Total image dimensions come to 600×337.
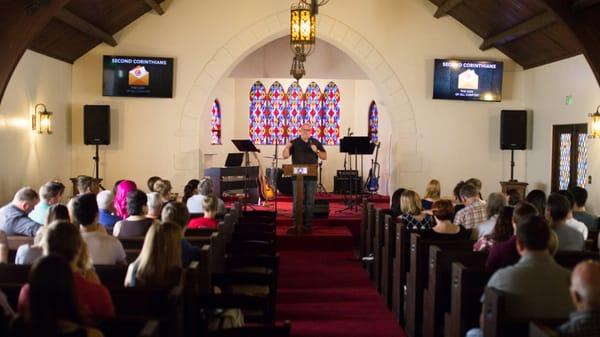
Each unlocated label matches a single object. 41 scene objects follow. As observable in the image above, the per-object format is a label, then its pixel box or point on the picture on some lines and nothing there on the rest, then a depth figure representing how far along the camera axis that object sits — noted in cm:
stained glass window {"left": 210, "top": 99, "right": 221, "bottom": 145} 1469
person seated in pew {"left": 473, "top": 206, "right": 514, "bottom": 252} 406
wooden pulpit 863
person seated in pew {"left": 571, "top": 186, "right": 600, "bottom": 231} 585
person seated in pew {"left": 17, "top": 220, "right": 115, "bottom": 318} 262
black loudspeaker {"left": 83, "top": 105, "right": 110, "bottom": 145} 1052
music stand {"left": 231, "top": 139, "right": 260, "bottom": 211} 1030
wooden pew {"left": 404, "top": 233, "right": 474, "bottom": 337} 466
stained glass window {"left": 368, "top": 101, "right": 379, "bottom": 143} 1465
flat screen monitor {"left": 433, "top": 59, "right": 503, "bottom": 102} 1088
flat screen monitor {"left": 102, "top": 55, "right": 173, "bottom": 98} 1065
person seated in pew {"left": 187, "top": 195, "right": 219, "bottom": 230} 560
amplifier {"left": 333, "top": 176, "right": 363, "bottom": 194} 1377
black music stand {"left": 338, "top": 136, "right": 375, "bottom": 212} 997
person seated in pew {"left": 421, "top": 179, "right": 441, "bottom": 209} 668
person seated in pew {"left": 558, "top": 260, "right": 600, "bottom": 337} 224
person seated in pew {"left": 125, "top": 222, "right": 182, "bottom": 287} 313
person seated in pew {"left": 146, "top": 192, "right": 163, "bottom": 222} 501
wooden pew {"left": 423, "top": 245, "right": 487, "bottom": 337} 404
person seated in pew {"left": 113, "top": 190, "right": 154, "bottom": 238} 482
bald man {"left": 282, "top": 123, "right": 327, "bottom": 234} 873
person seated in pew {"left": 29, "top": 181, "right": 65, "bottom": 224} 541
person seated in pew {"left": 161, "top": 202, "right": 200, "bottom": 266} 390
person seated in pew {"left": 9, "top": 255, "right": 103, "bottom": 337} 206
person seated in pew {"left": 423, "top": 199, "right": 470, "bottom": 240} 490
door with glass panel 934
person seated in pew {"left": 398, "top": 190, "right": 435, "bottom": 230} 556
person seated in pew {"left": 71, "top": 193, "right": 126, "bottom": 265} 377
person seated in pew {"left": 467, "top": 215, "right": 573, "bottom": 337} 287
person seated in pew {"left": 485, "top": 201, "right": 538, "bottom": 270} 362
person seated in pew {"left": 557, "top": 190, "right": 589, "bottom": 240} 485
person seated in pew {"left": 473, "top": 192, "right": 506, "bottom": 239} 476
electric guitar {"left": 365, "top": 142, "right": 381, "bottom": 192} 1384
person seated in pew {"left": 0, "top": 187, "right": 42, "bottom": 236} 509
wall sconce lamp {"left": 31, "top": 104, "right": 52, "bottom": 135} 930
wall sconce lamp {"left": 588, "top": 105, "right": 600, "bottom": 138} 871
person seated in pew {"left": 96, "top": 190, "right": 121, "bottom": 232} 544
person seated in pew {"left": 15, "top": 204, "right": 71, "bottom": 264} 375
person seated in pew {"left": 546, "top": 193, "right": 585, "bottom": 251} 439
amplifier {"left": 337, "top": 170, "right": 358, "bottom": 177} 1361
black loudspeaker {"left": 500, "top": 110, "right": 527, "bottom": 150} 1082
